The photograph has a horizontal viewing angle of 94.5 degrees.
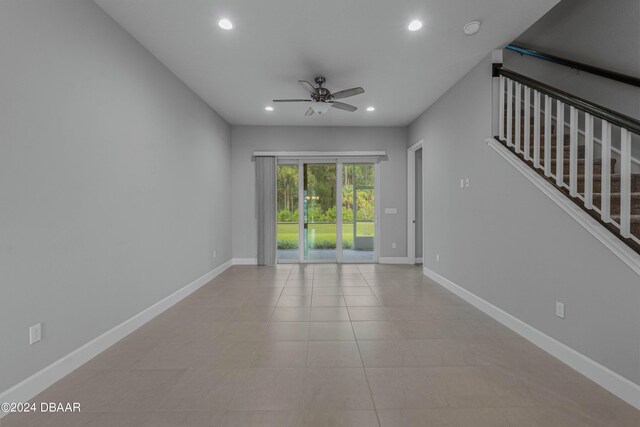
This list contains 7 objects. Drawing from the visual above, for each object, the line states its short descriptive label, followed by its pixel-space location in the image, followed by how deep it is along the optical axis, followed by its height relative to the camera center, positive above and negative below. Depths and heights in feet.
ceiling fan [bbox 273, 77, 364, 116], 12.44 +4.83
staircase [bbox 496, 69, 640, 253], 6.57 +1.55
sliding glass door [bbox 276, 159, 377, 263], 21.68 +0.38
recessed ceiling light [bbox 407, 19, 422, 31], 9.32 +5.83
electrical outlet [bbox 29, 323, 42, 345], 6.36 -2.71
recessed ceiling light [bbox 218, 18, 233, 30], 9.19 +5.81
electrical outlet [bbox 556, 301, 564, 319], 7.91 -2.79
